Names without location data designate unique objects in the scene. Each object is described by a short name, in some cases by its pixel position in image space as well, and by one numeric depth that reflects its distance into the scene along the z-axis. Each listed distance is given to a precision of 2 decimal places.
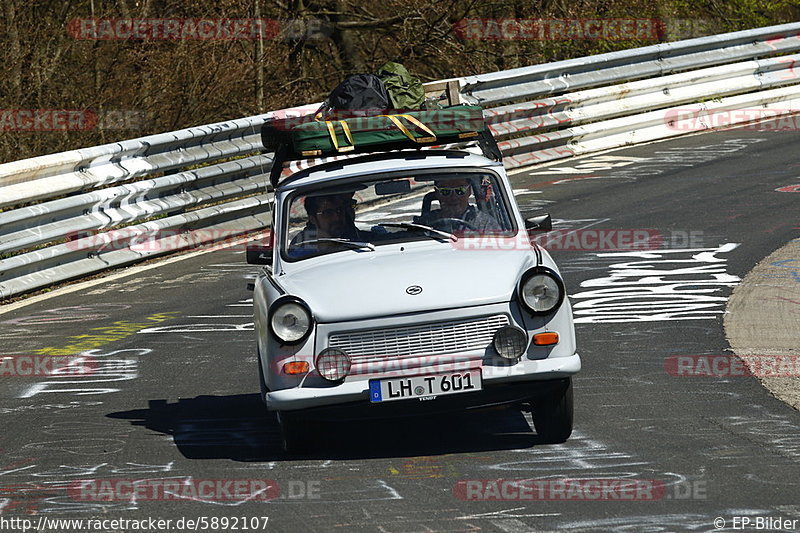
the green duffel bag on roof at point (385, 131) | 16.72
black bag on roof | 20.06
